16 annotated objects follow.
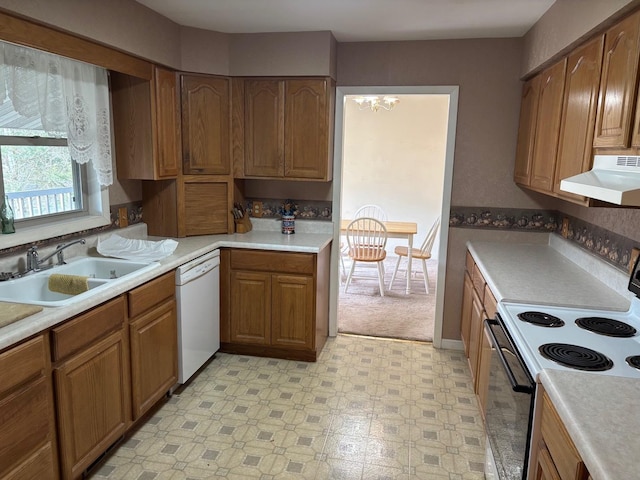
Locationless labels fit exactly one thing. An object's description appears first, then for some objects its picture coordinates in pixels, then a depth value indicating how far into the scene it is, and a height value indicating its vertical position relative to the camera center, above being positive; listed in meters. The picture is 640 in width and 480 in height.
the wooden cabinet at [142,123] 3.04 +0.21
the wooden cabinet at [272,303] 3.33 -1.03
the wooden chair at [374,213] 6.65 -0.72
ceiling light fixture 5.82 +0.79
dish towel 2.25 -0.62
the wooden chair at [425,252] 5.26 -1.01
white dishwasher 2.88 -1.01
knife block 3.70 -0.51
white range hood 1.41 -0.05
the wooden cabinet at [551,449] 1.19 -0.79
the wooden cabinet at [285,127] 3.38 +0.24
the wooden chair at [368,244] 5.05 -0.89
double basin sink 2.15 -0.62
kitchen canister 3.71 -0.51
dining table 5.14 -0.77
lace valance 2.20 +0.29
